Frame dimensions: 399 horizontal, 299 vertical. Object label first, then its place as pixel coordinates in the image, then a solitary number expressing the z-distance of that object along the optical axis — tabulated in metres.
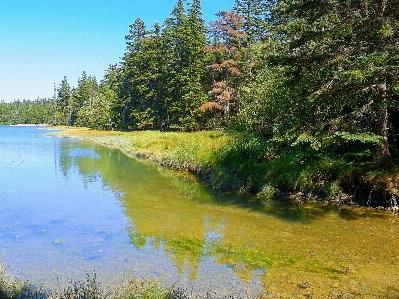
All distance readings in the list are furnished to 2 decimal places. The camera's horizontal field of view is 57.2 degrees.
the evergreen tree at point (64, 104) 114.56
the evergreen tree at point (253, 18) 50.22
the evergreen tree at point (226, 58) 40.78
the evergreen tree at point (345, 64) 11.75
